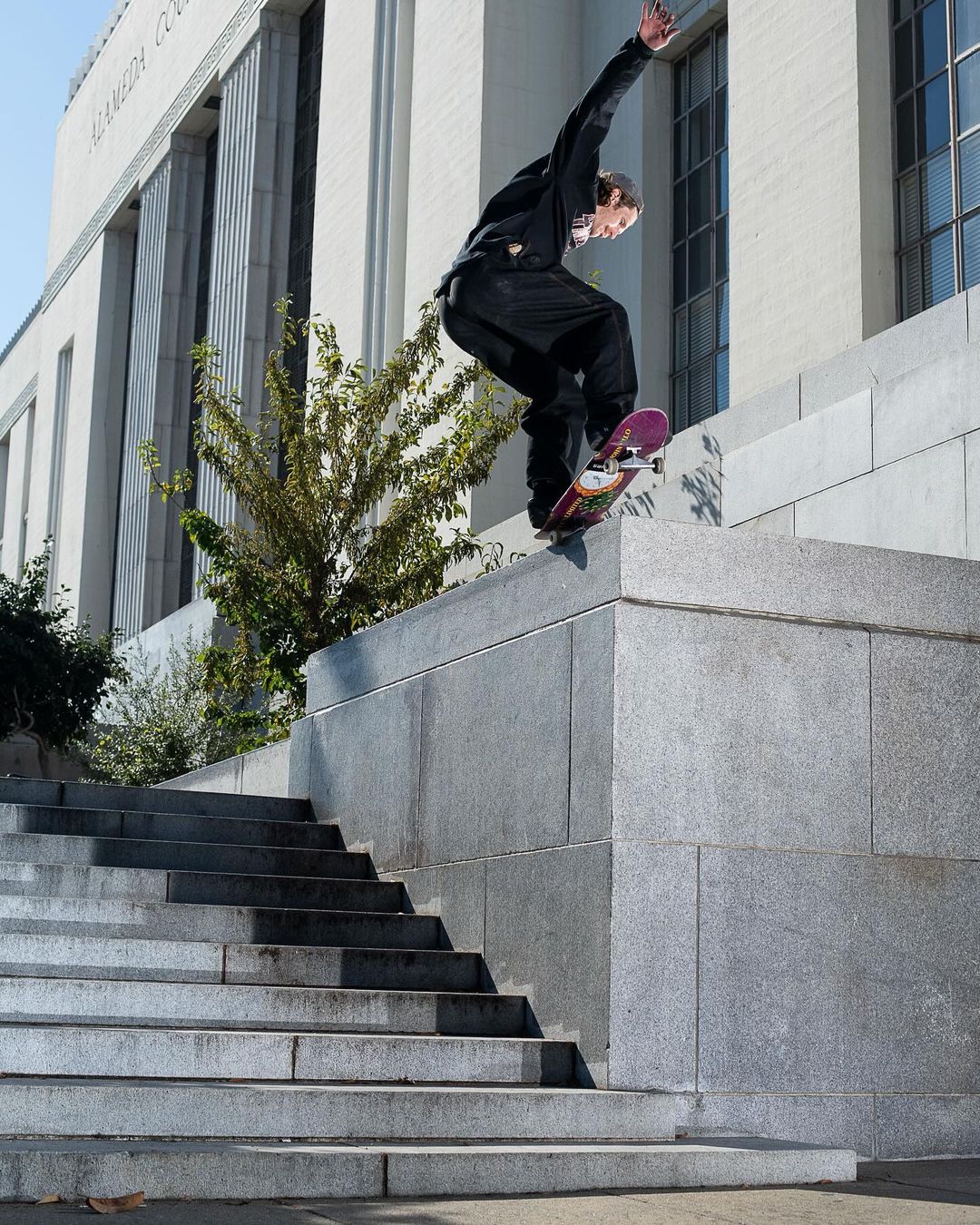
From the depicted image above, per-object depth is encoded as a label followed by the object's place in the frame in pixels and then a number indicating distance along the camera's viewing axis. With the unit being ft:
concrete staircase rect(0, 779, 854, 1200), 16.55
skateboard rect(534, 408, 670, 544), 23.48
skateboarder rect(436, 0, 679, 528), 25.38
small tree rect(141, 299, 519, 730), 52.26
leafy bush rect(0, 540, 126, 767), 100.83
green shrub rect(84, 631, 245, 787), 74.84
